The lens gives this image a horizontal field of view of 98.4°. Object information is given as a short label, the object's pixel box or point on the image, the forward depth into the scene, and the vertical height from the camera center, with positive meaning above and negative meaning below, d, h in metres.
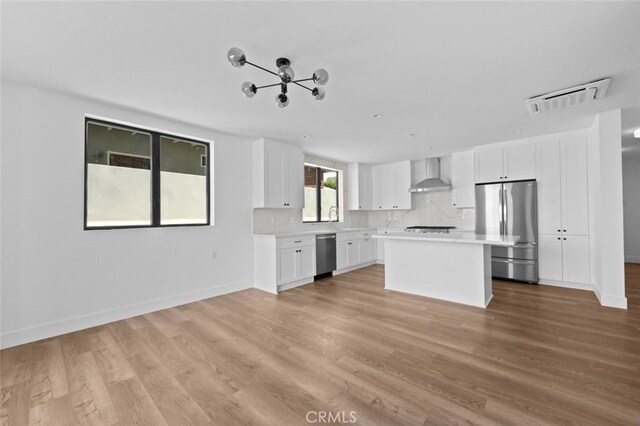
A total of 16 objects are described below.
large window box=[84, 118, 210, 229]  3.31 +0.53
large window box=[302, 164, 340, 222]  6.26 +0.50
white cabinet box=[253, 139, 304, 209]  4.66 +0.73
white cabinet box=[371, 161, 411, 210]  6.64 +0.73
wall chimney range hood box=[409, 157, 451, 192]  5.98 +0.88
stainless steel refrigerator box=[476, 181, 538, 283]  4.70 -0.16
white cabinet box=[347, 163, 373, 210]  6.89 +0.73
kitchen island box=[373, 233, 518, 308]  3.60 -0.73
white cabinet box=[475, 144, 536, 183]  4.79 +0.91
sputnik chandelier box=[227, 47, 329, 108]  1.84 +1.04
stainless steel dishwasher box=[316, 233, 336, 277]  5.24 -0.74
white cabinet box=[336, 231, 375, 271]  5.74 -0.75
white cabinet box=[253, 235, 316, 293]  4.45 -0.77
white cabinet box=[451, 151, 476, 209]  5.57 +0.70
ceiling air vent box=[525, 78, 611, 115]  2.75 +1.26
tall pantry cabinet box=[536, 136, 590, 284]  4.36 +0.05
